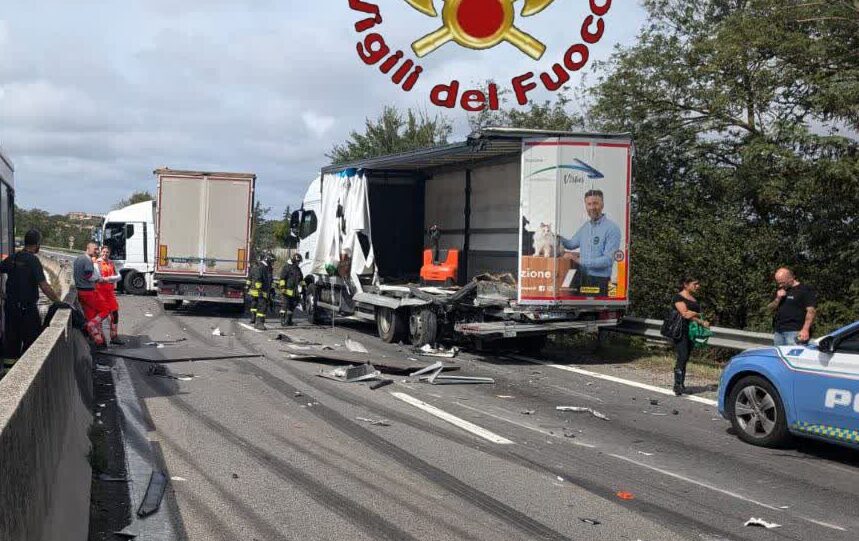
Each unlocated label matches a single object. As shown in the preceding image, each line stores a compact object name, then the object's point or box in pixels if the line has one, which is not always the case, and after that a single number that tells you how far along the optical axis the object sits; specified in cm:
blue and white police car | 763
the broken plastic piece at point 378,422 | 927
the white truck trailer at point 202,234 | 2244
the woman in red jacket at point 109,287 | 1537
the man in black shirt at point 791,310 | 1067
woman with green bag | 1145
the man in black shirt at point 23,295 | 1121
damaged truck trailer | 1403
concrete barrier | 359
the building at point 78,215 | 14520
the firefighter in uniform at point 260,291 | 2059
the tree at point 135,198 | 9184
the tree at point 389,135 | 4612
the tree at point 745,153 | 1686
